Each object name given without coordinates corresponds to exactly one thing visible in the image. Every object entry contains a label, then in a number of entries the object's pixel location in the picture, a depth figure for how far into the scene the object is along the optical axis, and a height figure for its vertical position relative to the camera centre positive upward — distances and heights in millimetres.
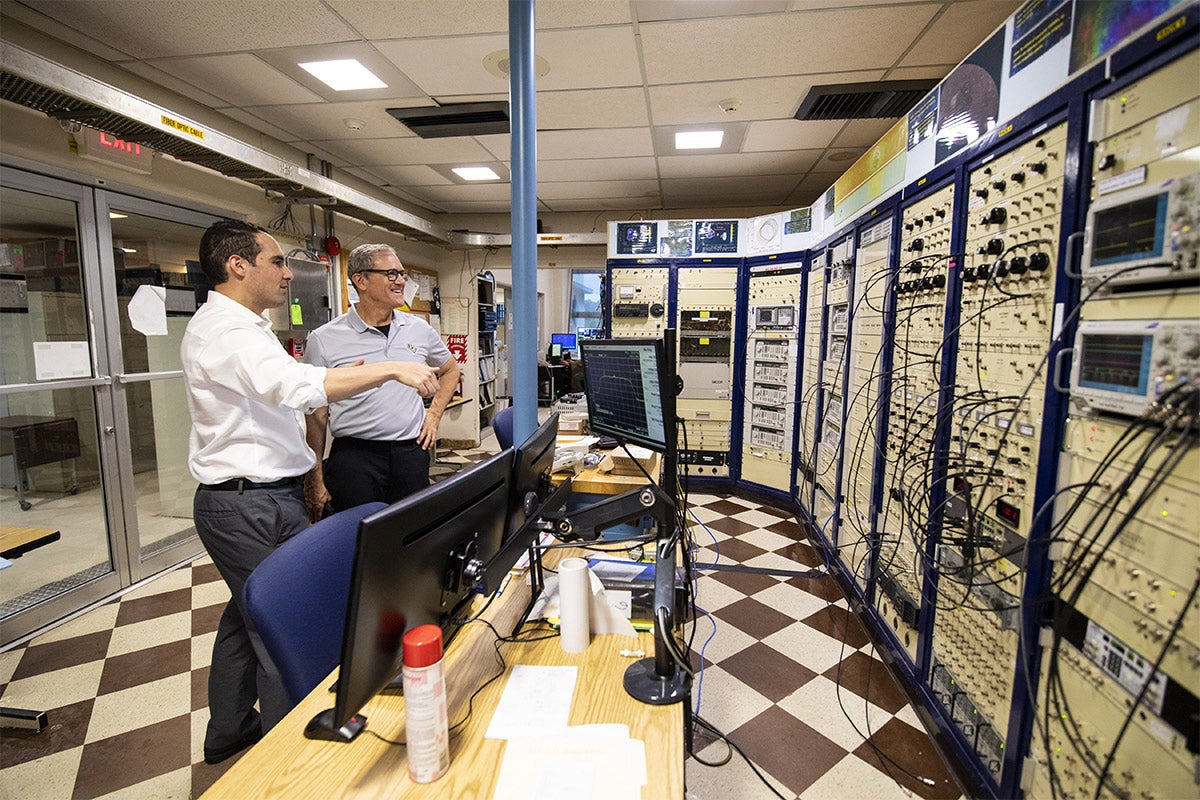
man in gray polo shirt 2271 -321
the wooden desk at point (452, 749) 799 -674
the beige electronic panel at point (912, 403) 1973 -257
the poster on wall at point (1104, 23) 1089 +695
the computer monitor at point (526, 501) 1087 -403
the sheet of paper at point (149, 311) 3042 +165
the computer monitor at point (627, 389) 1408 -147
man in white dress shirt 1442 -266
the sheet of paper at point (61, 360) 2594 -106
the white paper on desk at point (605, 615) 1196 -624
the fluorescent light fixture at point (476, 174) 4742 +1506
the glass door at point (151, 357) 2939 -111
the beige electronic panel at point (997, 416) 1427 -228
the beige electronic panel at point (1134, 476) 1003 -290
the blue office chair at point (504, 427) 2811 -480
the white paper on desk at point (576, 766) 793 -672
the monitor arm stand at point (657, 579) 984 -459
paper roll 1128 -575
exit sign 2645 +981
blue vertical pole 1615 +383
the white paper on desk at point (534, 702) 924 -671
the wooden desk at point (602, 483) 2064 -562
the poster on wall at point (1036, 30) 1352 +827
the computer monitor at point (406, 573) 734 -377
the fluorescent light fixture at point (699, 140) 3854 +1483
